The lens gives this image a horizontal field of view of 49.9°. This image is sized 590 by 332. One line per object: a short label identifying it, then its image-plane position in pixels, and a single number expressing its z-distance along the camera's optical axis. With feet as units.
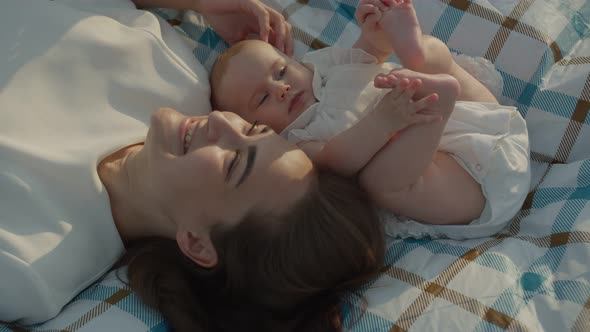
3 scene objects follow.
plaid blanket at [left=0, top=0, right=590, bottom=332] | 3.69
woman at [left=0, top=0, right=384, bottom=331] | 3.76
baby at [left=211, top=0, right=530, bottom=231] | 3.92
